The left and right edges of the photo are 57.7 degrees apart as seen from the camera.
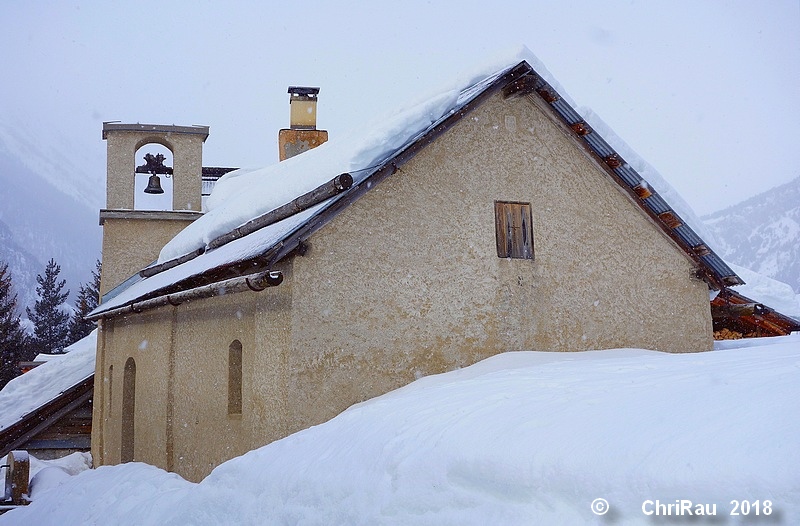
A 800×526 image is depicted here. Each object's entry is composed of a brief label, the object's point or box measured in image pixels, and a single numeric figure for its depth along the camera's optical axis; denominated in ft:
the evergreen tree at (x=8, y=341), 121.49
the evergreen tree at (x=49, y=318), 162.81
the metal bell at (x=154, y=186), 54.85
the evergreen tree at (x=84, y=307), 153.07
